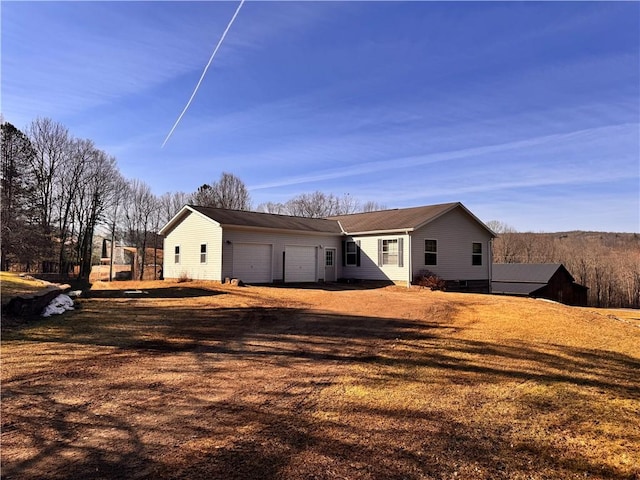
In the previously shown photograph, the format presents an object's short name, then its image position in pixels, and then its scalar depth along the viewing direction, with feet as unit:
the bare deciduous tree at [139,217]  142.82
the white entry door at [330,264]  74.23
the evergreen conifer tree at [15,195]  58.25
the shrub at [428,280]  63.52
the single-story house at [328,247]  64.59
